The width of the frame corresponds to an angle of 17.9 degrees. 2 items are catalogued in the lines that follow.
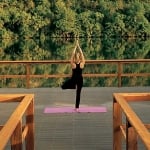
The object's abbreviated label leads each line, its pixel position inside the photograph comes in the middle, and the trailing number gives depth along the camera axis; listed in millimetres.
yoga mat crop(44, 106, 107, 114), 9586
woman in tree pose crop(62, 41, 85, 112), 9539
